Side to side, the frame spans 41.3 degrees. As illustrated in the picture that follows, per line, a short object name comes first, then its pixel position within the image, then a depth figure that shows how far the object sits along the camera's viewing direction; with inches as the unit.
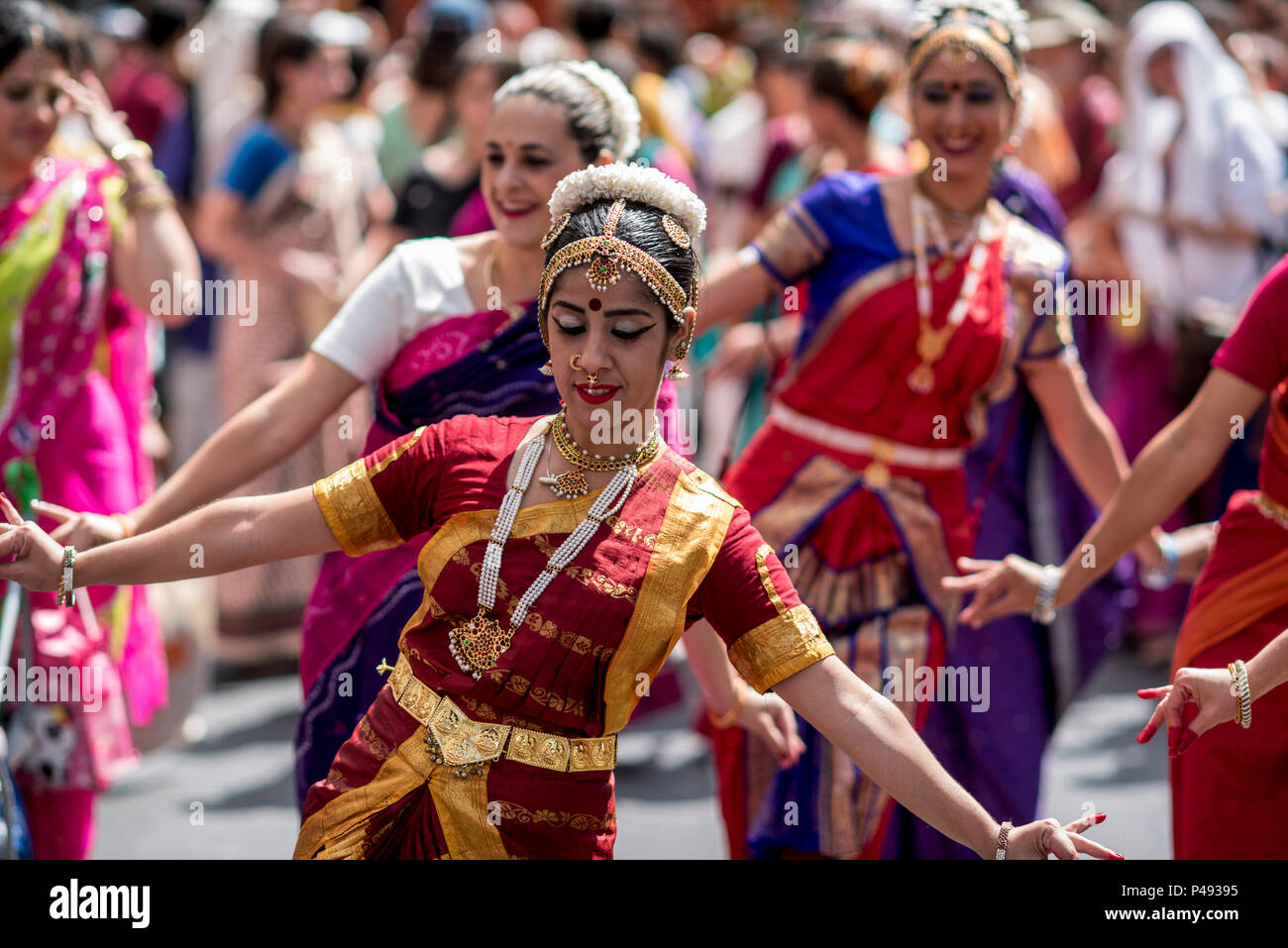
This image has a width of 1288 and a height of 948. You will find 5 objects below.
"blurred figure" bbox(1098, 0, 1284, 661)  247.3
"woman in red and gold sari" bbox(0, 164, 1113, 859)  96.0
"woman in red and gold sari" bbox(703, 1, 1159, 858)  147.4
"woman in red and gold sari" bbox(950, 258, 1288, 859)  118.2
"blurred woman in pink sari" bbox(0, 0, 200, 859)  150.6
